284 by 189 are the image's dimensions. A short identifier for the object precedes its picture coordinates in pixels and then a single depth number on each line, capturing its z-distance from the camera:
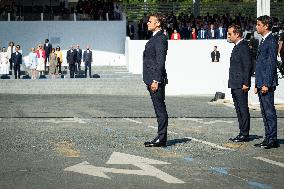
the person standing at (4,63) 47.28
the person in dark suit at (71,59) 47.34
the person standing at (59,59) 48.07
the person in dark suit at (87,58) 48.34
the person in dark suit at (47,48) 50.94
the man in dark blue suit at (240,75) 14.77
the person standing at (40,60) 46.78
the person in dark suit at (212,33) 48.94
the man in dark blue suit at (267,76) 13.67
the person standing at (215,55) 46.34
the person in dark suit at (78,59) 48.43
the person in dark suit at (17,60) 45.61
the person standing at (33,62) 46.41
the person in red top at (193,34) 49.09
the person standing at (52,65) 46.69
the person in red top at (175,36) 47.91
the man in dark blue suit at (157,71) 13.62
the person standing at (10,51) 48.19
